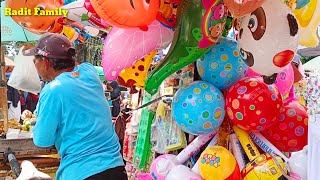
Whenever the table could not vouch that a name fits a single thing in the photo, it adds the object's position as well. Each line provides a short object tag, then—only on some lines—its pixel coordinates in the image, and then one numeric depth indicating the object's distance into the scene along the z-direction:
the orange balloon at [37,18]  2.44
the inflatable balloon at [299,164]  1.88
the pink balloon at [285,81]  2.28
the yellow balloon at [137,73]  2.50
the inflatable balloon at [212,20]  1.85
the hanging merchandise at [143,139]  3.03
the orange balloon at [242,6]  1.53
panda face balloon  1.64
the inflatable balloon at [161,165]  2.15
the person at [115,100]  5.50
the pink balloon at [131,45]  2.07
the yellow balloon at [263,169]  1.86
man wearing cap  2.02
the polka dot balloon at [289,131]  2.15
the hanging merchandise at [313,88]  4.15
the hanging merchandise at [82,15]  2.21
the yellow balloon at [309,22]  1.91
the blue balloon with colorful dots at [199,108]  2.01
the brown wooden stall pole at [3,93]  2.99
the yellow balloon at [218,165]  1.91
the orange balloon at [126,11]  1.68
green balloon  1.87
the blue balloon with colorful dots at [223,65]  2.09
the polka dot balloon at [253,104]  1.97
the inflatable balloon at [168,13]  1.95
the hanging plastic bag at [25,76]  3.00
